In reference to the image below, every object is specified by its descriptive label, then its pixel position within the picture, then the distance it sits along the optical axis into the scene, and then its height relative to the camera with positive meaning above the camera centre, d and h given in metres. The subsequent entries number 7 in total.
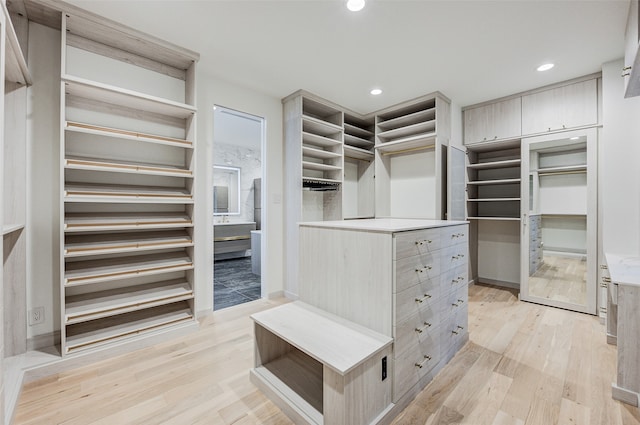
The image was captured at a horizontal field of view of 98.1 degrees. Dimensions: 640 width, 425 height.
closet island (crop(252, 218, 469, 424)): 1.45 -0.68
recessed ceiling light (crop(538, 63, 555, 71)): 2.80 +1.48
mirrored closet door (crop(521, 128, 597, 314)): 3.01 -0.10
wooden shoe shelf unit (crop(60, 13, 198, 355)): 2.15 +0.26
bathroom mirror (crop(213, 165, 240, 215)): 6.60 +0.51
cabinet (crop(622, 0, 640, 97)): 1.76 +1.07
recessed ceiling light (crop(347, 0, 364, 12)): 1.94 +1.47
